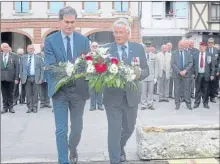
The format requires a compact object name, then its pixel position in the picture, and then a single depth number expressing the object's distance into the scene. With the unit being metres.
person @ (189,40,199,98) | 12.13
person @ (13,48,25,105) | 12.66
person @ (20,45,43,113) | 11.12
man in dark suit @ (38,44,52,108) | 12.11
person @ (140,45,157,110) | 11.62
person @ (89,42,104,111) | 11.37
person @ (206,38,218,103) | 12.25
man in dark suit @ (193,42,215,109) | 11.58
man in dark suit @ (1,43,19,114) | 10.77
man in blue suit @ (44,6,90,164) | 5.20
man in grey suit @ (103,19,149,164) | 5.25
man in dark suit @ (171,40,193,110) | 11.23
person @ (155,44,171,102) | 13.31
